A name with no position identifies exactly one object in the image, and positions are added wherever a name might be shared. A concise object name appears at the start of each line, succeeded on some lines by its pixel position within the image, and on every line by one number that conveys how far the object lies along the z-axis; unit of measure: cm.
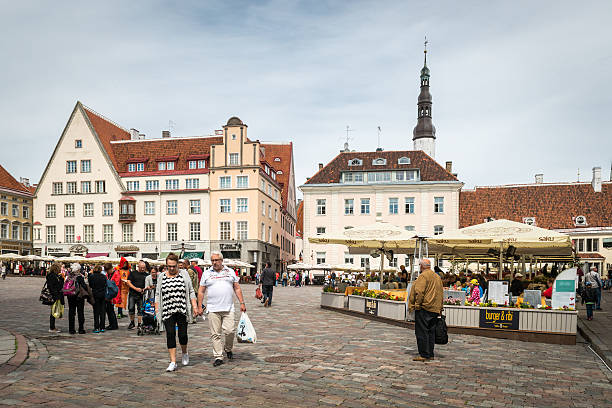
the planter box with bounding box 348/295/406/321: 1473
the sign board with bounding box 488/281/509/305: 1319
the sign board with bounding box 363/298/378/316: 1609
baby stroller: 1248
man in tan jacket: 952
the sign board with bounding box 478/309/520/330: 1257
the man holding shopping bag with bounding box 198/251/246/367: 900
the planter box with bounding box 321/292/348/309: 1855
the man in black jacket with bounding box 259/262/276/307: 2132
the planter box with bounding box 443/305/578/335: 1215
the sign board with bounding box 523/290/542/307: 1303
